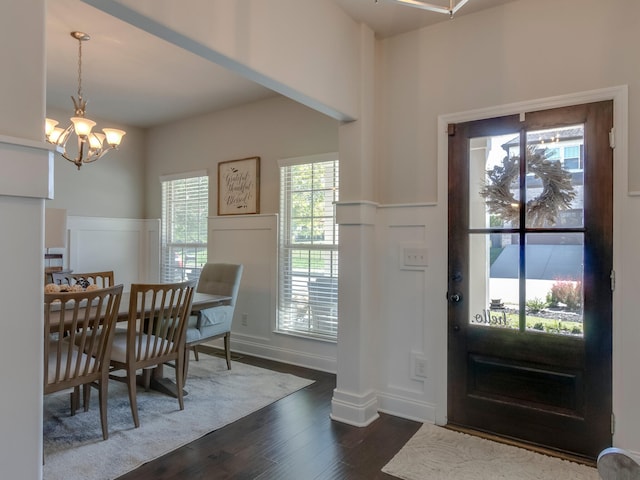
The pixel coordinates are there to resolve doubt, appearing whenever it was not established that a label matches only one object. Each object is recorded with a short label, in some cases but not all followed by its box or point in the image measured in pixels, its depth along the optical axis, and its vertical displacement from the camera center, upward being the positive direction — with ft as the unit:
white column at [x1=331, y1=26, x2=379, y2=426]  9.05 -0.54
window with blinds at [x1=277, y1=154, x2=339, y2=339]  12.67 -0.22
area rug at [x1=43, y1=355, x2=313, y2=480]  7.22 -4.03
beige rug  6.89 -4.06
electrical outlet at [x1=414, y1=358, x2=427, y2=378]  8.98 -2.88
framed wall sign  14.17 +1.97
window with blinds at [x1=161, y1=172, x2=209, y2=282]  15.96 +0.61
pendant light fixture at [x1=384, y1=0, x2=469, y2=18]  5.28 +3.21
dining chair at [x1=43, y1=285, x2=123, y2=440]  7.04 -2.14
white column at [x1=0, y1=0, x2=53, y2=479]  3.64 +0.10
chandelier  9.76 +2.78
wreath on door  7.69 +1.02
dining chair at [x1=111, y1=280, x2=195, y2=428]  8.48 -2.30
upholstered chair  11.25 -2.10
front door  7.36 -0.73
